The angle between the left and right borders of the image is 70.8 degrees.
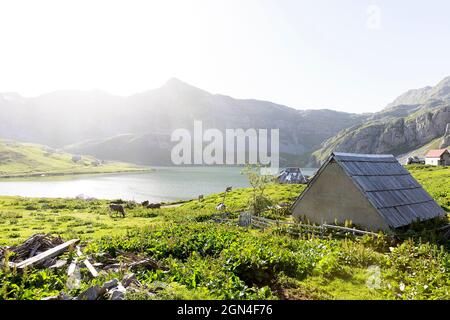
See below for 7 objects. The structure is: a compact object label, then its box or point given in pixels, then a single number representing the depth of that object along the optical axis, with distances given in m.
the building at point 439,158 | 116.88
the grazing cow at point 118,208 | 39.32
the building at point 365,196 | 22.19
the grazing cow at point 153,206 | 49.28
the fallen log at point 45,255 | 12.97
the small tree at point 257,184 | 37.38
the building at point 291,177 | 77.00
